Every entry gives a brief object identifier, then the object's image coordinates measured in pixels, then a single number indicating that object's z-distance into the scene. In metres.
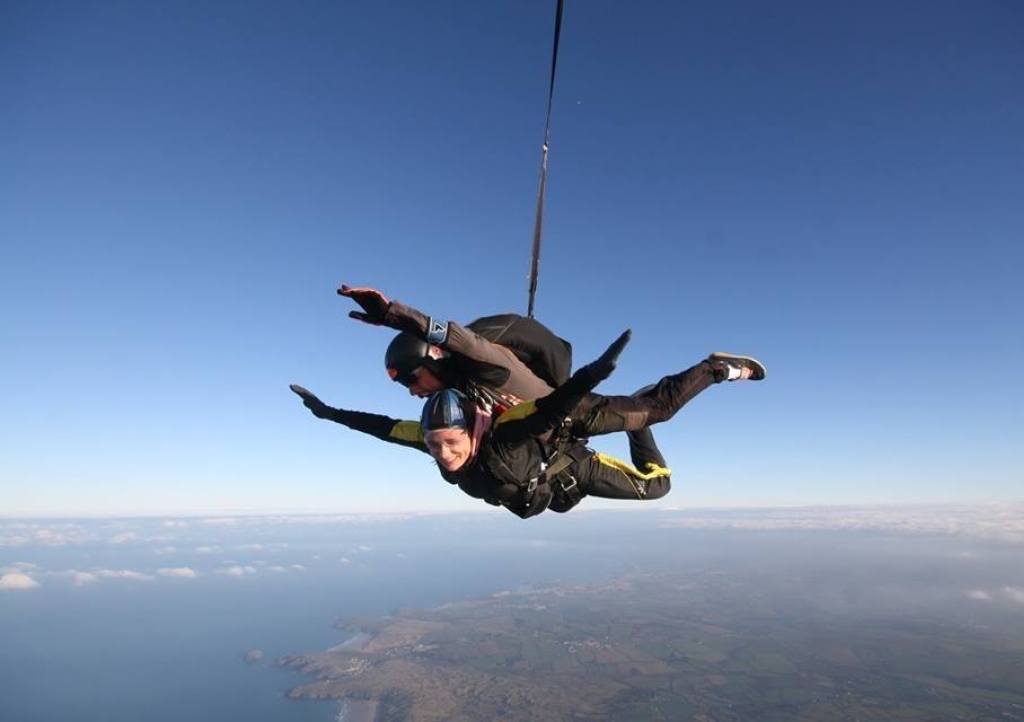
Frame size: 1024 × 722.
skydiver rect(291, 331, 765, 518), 3.04
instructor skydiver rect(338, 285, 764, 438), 3.13
